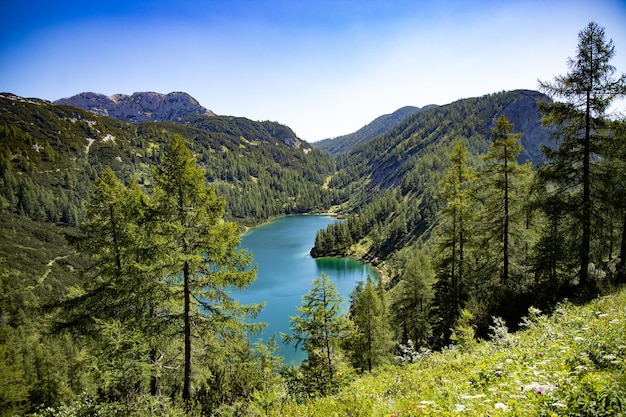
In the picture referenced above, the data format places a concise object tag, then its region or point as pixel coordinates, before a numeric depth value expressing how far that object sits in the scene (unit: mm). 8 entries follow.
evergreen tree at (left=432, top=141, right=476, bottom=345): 17297
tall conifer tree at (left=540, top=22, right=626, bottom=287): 12734
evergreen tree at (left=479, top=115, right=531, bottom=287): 16484
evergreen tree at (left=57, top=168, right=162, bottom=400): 10555
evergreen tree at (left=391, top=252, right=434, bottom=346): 28062
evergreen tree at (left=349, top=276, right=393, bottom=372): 26359
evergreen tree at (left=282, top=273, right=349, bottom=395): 15977
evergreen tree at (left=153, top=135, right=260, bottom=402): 10312
